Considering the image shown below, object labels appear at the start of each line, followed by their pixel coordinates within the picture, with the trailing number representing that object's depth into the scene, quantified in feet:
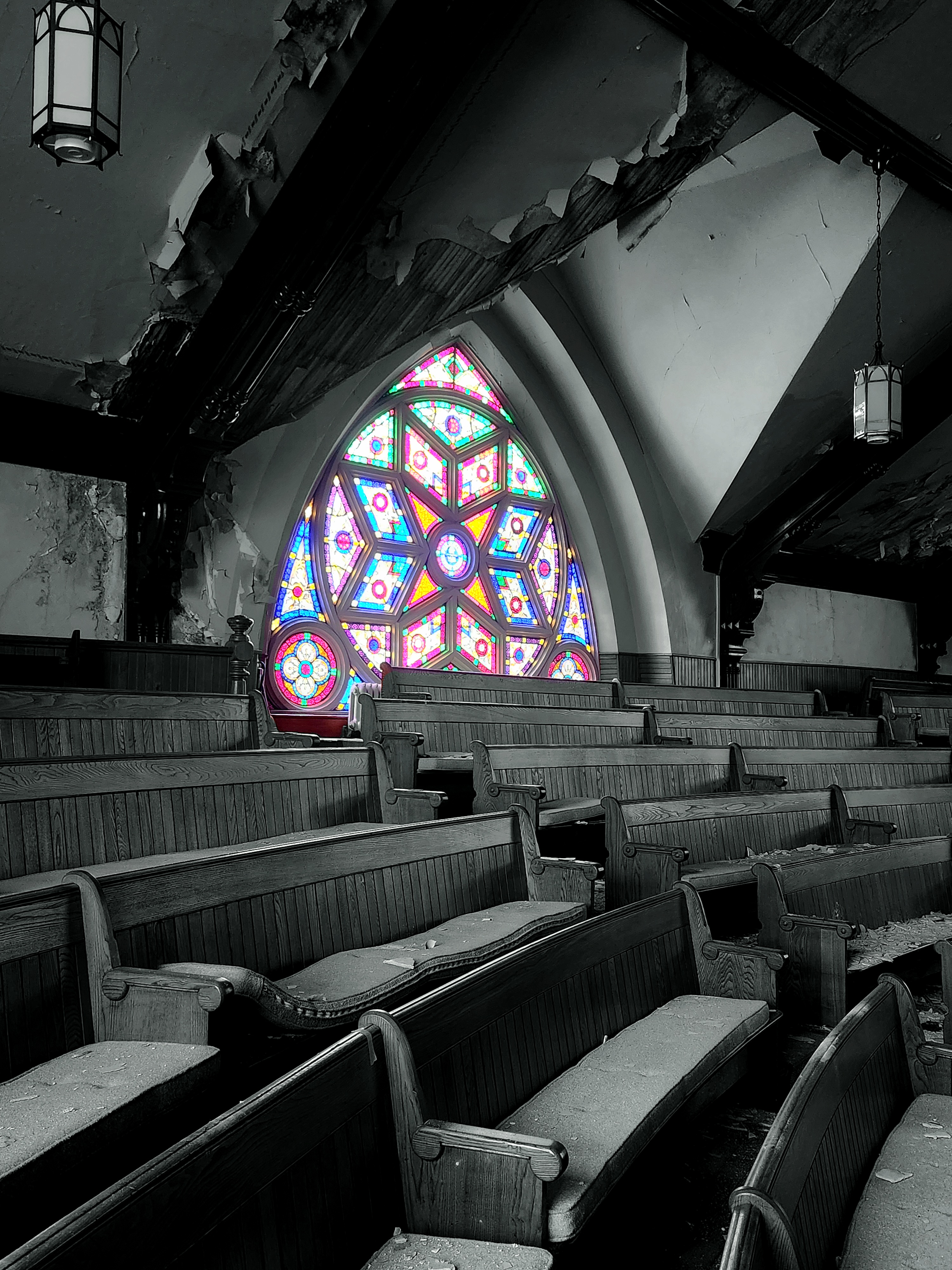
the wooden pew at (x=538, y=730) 11.43
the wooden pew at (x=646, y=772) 10.52
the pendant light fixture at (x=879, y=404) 16.47
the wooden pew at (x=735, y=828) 9.41
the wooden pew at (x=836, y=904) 8.14
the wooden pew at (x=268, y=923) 4.93
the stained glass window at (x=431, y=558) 19.57
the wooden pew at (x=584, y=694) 15.21
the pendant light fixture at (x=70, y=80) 6.63
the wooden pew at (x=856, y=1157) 3.38
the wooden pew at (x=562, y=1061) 4.06
